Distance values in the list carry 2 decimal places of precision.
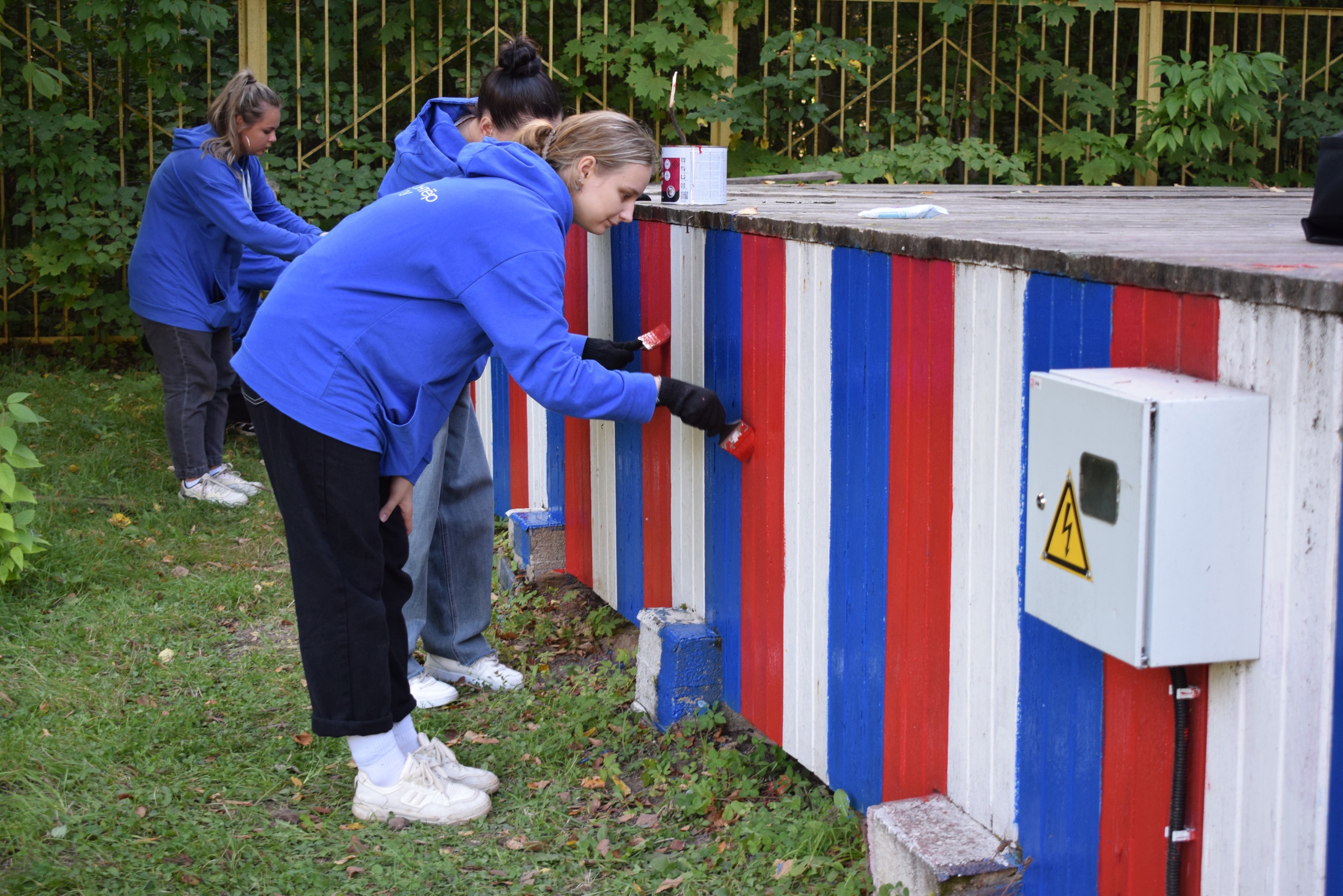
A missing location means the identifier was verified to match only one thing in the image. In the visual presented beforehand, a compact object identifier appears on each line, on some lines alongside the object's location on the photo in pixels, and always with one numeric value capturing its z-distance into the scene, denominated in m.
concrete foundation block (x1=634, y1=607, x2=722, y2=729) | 3.51
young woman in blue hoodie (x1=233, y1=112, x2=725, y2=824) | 2.80
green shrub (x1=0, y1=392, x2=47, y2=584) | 4.29
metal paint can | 3.88
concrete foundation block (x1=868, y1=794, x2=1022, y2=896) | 2.28
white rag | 3.39
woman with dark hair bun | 3.67
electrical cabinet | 1.69
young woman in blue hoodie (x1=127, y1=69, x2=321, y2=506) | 5.73
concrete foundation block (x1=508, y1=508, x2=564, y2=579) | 4.75
